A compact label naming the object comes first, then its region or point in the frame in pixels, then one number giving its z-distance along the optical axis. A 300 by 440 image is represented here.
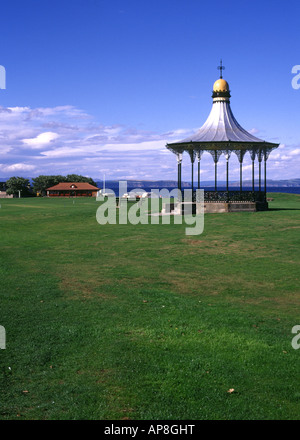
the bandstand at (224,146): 33.53
